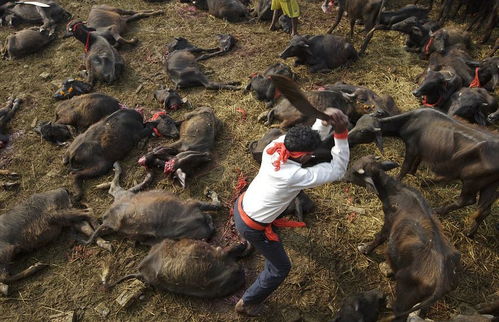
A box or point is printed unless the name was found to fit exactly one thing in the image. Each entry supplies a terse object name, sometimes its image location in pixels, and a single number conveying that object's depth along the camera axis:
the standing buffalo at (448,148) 5.48
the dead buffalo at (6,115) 7.90
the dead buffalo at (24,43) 10.05
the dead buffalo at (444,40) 9.07
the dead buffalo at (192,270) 5.08
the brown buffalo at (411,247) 4.29
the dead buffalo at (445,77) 7.38
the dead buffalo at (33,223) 5.71
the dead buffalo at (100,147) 7.01
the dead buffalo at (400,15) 10.08
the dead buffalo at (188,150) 6.83
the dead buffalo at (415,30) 9.52
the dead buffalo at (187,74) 8.88
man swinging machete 3.68
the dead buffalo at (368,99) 7.51
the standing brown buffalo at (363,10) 9.45
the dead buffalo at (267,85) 8.27
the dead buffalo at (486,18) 9.67
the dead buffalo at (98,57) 9.05
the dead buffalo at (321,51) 9.07
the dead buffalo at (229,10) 11.04
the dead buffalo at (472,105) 7.16
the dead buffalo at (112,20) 10.37
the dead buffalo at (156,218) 5.71
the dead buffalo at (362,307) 4.70
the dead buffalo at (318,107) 7.29
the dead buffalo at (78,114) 7.68
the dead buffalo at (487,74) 7.93
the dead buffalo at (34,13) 11.37
